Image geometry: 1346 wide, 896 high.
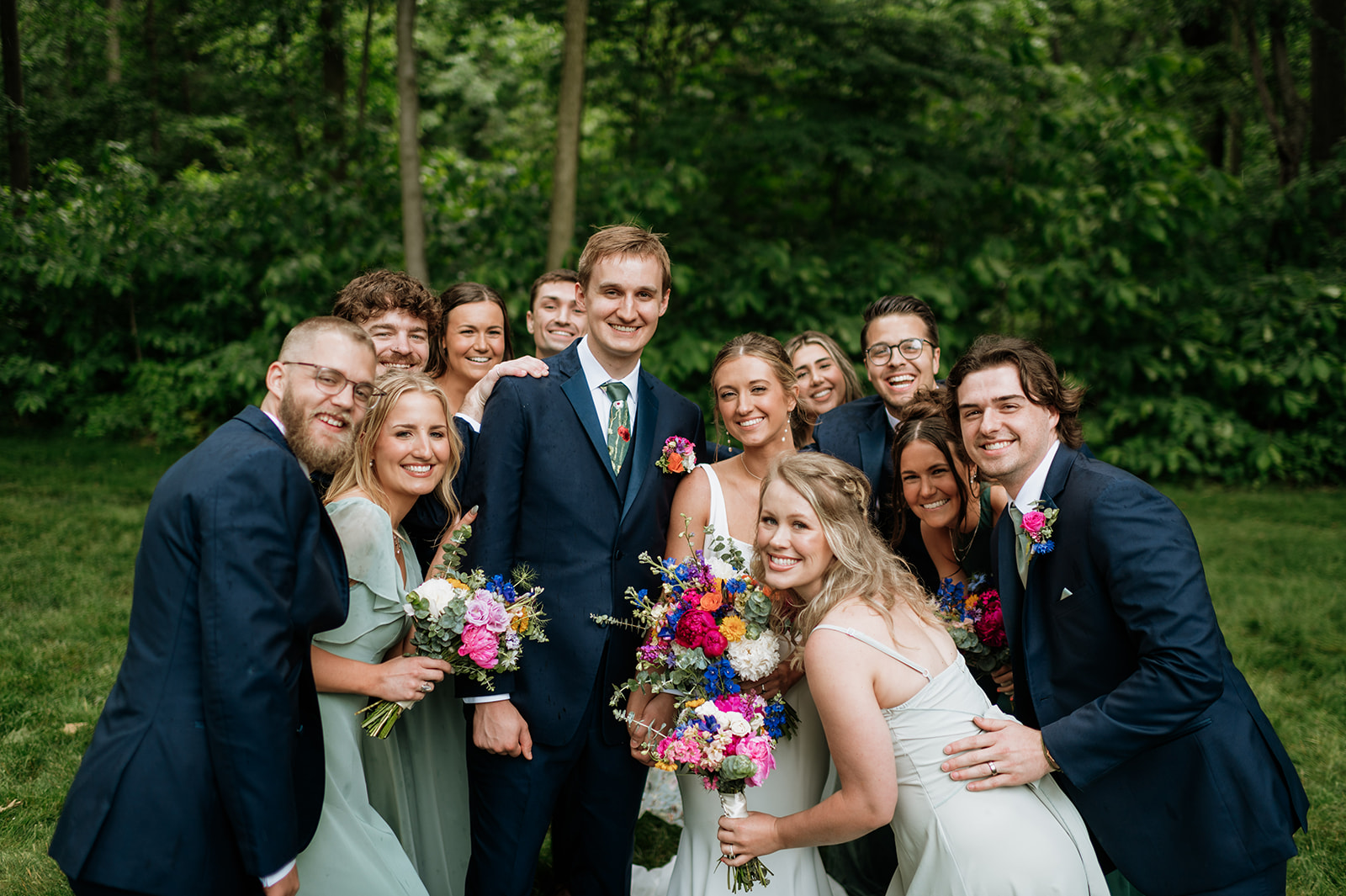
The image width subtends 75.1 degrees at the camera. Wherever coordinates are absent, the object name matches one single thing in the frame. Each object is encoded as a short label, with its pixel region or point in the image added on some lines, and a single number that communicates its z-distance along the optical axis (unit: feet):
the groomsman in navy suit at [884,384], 14.07
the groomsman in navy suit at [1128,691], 8.41
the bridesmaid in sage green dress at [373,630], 9.43
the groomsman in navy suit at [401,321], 13.53
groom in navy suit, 10.66
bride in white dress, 10.68
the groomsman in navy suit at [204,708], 7.20
